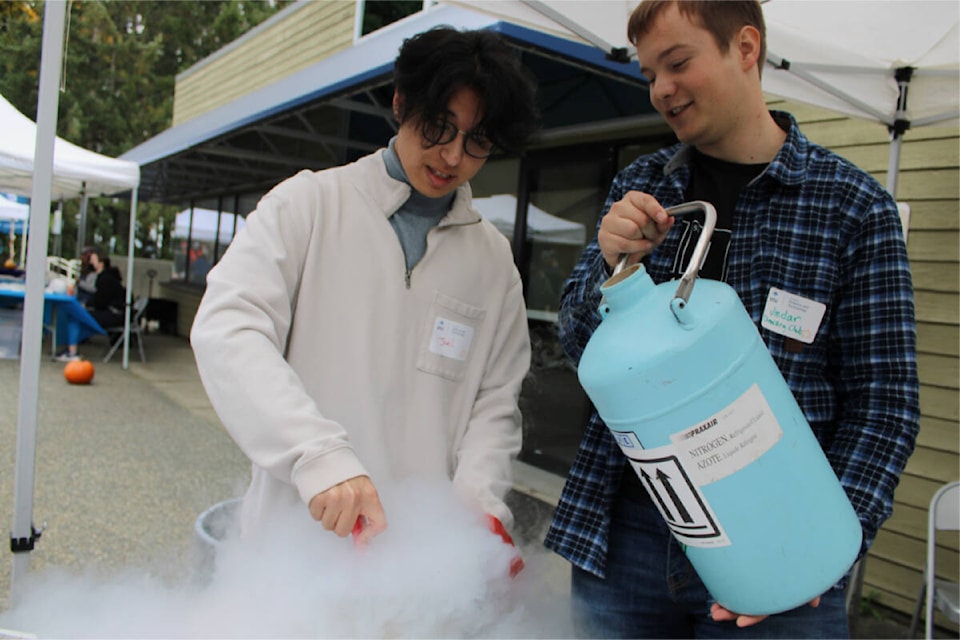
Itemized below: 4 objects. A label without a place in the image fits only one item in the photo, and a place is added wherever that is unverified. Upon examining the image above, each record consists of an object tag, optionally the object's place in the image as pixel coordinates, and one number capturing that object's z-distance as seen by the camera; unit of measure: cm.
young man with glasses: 116
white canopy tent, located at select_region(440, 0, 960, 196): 205
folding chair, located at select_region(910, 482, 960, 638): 249
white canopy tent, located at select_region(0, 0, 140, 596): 120
